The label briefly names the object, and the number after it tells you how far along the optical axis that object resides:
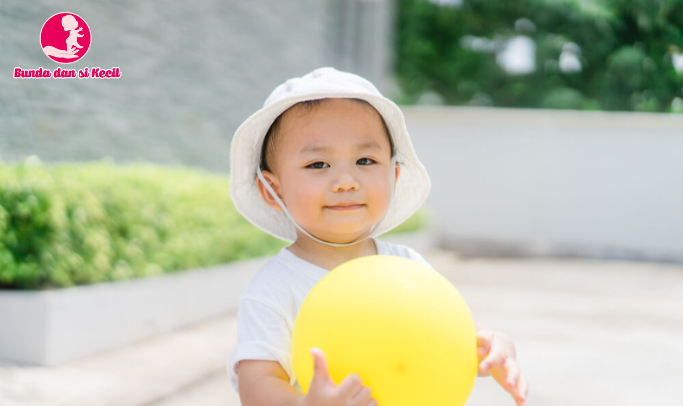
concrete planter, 3.60
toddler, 1.71
